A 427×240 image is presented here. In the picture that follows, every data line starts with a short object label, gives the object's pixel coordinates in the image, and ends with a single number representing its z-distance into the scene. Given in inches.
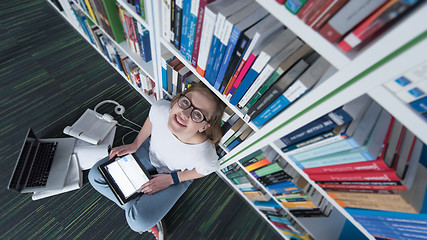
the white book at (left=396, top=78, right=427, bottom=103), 17.6
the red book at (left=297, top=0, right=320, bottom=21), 19.2
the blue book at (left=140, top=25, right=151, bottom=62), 51.5
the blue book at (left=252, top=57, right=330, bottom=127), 25.9
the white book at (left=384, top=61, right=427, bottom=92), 16.9
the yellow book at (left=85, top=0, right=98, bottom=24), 60.7
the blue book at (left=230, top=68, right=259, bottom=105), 30.7
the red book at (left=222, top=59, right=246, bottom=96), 31.2
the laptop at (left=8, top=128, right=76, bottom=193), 53.6
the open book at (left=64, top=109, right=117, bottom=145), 66.2
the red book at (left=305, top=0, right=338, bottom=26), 19.0
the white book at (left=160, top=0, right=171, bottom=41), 34.7
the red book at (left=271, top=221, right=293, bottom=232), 58.6
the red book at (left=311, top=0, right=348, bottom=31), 18.8
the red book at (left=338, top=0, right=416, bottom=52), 15.8
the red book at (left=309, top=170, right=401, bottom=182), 25.0
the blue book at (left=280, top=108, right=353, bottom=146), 25.8
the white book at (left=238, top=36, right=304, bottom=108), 27.1
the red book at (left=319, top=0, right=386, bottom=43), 17.9
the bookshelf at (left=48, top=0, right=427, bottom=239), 15.7
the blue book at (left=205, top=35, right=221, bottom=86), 31.0
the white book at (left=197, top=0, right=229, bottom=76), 28.0
